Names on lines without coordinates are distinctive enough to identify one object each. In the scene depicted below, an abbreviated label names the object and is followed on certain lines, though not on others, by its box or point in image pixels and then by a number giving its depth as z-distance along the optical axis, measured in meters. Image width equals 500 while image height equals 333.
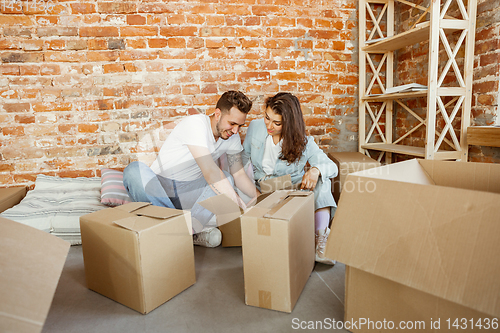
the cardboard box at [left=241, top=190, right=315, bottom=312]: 1.19
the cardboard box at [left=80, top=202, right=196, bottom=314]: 1.21
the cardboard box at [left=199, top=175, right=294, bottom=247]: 1.81
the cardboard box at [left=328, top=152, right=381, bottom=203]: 2.30
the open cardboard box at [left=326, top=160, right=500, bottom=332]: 0.70
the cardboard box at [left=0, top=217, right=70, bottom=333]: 0.62
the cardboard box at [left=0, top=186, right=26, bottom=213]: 2.22
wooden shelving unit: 1.94
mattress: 1.95
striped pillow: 2.12
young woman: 1.83
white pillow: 2.41
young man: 1.87
